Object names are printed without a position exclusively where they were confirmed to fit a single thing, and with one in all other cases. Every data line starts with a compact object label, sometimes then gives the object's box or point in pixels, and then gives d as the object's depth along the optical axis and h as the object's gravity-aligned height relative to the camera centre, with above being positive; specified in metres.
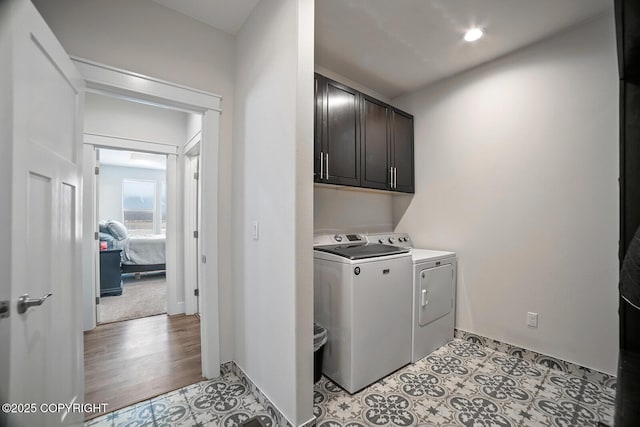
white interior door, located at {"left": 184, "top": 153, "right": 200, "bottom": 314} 3.32 -0.20
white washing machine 1.78 -0.68
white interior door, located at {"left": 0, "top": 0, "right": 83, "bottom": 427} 0.93 +0.00
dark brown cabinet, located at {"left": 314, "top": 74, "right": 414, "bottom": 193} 2.11 +0.65
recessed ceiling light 1.99 +1.34
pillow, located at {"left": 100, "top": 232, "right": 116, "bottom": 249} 4.91 -0.44
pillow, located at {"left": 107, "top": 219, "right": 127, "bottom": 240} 5.21 -0.29
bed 5.20 -0.66
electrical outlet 2.15 -0.84
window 7.12 +0.24
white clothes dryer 2.17 -0.74
